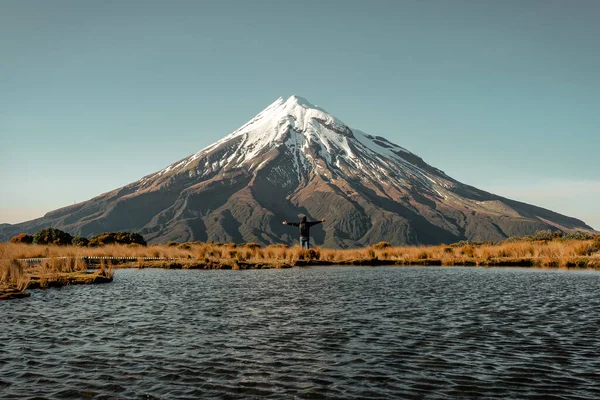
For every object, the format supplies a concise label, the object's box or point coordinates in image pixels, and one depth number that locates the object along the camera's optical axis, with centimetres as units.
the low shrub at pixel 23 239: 6418
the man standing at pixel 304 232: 5225
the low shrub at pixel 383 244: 6961
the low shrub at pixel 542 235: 7783
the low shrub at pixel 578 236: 6950
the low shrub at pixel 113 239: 6691
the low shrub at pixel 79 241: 6438
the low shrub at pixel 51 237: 6400
